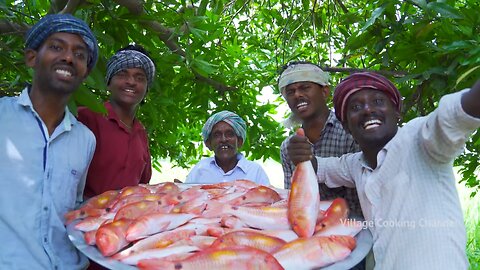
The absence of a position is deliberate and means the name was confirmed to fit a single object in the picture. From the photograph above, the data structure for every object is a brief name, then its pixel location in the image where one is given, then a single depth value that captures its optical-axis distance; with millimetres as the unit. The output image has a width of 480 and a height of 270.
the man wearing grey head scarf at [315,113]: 2687
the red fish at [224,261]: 1517
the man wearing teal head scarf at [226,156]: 3719
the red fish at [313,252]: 1599
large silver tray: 1620
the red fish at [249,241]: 1675
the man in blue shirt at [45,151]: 1952
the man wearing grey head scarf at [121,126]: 2695
